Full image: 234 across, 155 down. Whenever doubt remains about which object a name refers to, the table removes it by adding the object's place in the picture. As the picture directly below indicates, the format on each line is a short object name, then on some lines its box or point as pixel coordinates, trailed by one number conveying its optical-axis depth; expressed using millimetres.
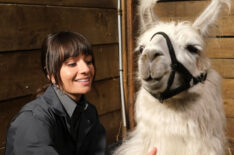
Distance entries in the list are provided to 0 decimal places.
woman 1143
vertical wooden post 2400
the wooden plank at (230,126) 2424
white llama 1213
